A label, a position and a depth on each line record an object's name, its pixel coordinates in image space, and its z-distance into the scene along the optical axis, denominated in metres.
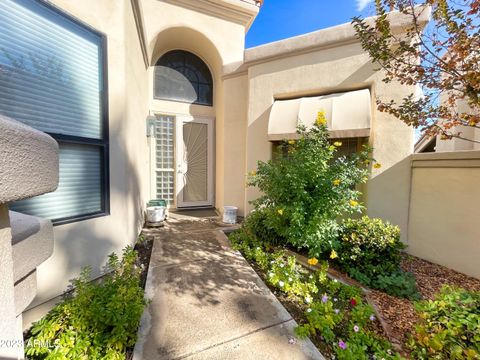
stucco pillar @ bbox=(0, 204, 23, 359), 0.61
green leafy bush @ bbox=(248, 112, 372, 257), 3.21
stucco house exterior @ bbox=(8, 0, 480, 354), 2.18
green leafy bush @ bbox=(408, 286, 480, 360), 1.44
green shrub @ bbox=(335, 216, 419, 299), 2.95
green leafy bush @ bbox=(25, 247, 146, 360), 1.66
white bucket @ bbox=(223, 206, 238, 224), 5.39
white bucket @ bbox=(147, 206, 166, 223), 4.88
